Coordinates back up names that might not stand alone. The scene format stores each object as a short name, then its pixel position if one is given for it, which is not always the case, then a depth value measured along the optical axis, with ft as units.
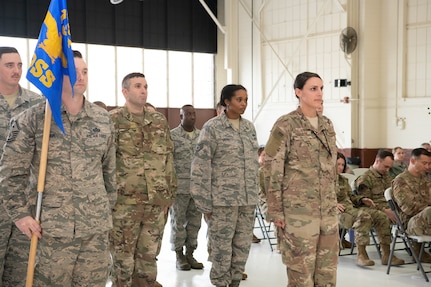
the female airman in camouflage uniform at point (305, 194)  13.48
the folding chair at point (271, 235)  25.27
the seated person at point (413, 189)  21.20
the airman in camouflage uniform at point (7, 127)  13.00
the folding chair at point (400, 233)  20.17
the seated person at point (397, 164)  29.14
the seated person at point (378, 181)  23.75
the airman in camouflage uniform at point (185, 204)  21.30
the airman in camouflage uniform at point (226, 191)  16.78
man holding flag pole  10.22
